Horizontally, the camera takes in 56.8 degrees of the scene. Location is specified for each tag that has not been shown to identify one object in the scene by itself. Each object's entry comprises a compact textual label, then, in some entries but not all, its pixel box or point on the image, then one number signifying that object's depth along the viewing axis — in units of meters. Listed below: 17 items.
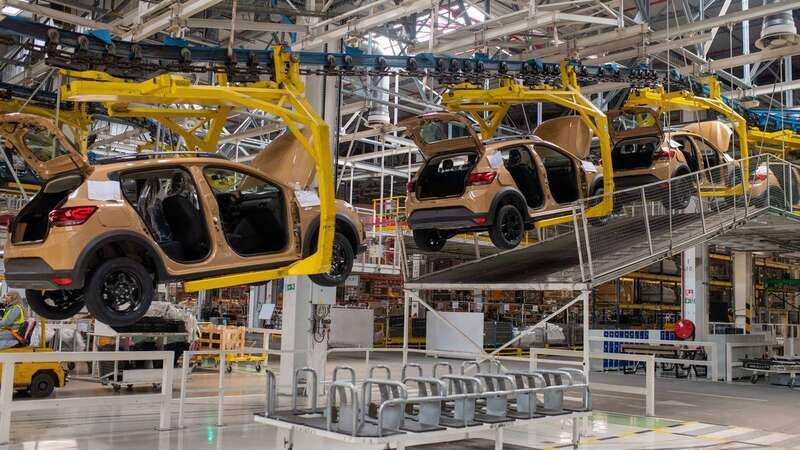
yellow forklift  10.71
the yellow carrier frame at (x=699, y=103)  11.65
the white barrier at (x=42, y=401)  7.05
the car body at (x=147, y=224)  6.25
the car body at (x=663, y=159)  11.57
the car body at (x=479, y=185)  8.82
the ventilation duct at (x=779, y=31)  11.10
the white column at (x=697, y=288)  18.39
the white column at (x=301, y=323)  11.73
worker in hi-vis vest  10.52
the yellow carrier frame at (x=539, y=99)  9.66
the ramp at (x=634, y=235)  9.16
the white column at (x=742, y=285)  18.61
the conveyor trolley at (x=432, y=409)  5.42
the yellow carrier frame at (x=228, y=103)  6.87
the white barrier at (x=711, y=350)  15.92
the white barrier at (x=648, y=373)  9.87
